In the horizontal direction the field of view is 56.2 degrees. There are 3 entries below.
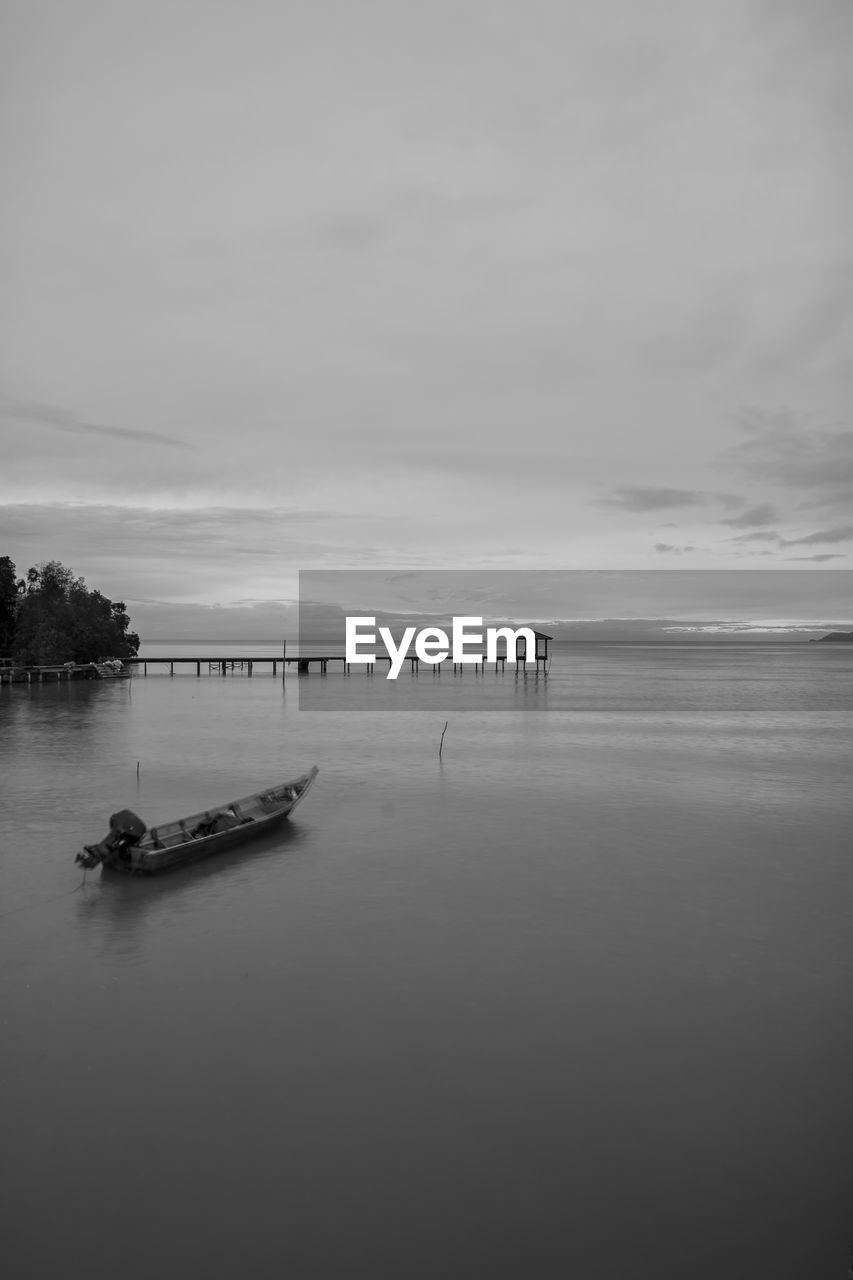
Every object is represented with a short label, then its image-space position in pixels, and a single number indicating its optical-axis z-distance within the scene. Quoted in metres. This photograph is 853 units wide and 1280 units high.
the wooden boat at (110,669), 77.25
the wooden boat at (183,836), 15.36
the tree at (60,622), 72.62
